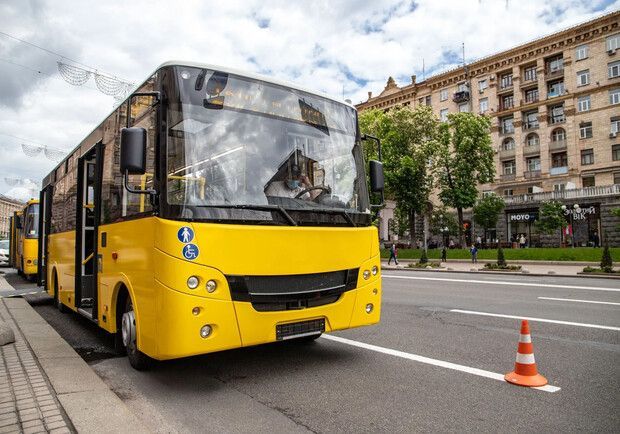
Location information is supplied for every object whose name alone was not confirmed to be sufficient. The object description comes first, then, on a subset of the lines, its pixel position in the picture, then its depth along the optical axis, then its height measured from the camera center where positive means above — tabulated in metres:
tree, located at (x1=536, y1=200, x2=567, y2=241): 41.41 +1.33
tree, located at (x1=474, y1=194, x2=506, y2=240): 46.03 +2.44
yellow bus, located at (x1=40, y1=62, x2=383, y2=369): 4.32 +0.21
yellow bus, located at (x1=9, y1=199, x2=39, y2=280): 17.62 +0.32
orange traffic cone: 4.66 -1.34
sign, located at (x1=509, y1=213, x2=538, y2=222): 47.66 +1.65
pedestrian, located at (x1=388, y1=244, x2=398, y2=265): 33.33 -1.19
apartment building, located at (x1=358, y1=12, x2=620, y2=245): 43.53 +11.40
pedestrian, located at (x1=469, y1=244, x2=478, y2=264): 31.59 -1.36
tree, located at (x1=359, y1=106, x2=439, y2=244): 42.41 +8.21
